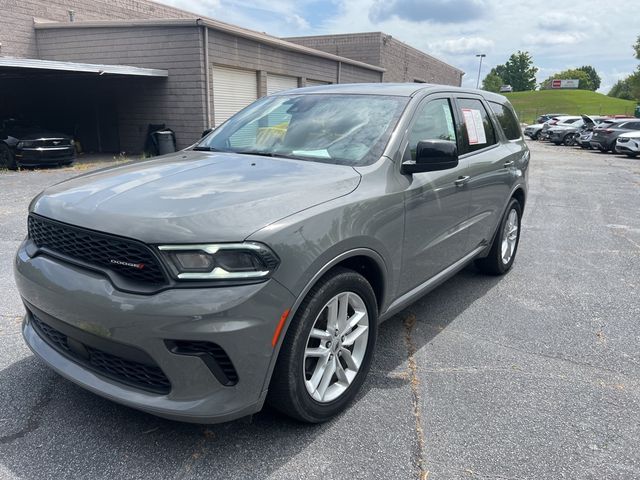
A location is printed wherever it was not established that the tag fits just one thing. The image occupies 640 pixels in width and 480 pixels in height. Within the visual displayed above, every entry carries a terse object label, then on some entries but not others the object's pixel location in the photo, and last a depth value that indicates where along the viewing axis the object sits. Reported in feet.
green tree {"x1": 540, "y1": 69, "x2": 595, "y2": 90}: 447.42
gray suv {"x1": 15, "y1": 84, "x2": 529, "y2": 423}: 6.92
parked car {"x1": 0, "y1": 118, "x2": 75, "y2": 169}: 39.68
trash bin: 49.73
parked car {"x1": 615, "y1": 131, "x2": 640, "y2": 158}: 69.87
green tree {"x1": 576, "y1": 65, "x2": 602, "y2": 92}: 486.79
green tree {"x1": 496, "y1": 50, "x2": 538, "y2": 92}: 422.41
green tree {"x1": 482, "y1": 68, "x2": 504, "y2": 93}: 397.47
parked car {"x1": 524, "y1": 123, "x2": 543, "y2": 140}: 116.17
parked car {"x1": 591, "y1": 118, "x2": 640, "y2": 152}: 74.95
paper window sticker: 13.71
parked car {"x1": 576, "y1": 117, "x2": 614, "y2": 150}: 82.24
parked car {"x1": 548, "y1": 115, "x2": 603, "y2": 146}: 94.79
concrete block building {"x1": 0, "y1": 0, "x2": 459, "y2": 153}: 49.34
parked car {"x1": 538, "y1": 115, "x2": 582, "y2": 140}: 101.09
